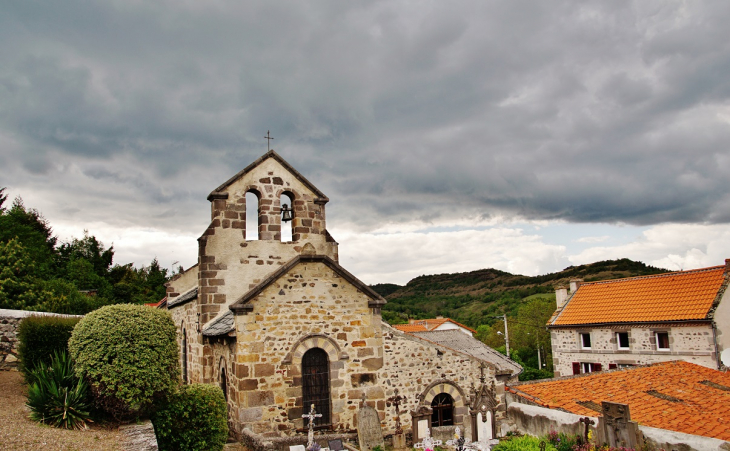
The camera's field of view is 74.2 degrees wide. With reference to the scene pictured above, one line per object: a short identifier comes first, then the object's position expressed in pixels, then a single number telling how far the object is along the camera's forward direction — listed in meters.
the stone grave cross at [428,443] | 12.02
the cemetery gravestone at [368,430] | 13.51
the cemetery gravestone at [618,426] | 9.98
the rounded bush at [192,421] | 9.41
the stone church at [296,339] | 13.64
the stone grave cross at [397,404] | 15.09
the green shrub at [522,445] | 9.88
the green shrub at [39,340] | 10.27
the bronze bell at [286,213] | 18.30
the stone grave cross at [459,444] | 10.19
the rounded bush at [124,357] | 8.44
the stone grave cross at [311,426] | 11.98
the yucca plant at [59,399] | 8.23
